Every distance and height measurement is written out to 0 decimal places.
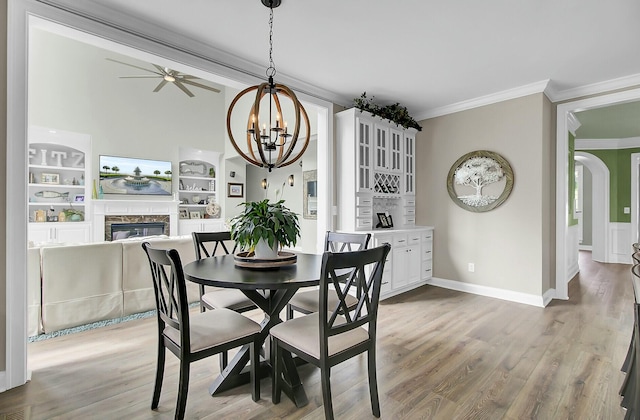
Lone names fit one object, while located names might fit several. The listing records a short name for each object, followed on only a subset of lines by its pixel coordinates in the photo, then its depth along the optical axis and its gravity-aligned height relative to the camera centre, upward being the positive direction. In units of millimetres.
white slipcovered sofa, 2869 -674
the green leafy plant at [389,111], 4238 +1324
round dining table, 1748 -393
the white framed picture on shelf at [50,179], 6579 +626
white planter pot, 2182 -268
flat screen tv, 7113 +766
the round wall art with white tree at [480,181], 4148 +384
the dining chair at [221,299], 2375 -648
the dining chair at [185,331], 1649 -662
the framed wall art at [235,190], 8914 +553
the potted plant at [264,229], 2109 -119
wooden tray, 2094 -329
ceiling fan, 5758 +2331
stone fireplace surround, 6906 -66
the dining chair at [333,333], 1646 -673
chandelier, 2078 +571
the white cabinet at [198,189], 8281 +533
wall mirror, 7418 +368
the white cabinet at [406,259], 4091 -648
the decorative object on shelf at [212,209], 8664 +30
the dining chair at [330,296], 2393 -651
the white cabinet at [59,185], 6422 +493
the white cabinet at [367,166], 4152 +585
